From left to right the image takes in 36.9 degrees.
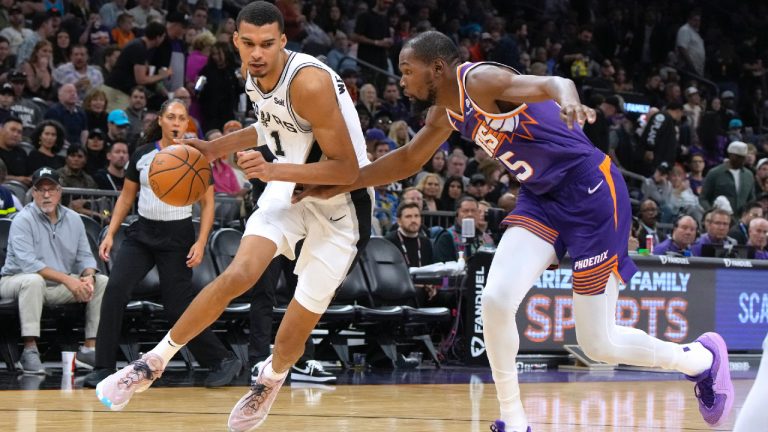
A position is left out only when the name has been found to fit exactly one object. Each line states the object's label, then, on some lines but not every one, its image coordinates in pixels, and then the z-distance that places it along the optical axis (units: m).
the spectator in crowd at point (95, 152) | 11.63
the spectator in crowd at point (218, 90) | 13.71
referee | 8.11
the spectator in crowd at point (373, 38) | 17.64
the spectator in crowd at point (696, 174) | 17.47
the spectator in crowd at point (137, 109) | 12.60
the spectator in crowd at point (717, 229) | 12.37
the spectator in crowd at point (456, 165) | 14.24
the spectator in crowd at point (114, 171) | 11.23
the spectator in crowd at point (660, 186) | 16.03
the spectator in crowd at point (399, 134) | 13.96
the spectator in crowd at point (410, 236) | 11.13
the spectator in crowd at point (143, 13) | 14.99
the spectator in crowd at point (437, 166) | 13.92
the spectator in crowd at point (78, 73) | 13.10
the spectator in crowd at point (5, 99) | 11.82
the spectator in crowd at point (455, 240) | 11.48
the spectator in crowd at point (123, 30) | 14.35
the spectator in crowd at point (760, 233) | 12.52
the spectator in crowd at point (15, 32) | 13.50
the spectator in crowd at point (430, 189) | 12.92
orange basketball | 5.47
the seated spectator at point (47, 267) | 8.77
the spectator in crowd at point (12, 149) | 11.00
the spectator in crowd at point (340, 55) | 16.28
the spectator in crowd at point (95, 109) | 12.52
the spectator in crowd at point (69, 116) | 12.27
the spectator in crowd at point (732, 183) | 15.57
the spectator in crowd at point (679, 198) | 15.72
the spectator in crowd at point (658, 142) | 17.56
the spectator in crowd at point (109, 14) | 14.89
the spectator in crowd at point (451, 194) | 13.22
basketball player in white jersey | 5.42
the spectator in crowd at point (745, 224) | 13.15
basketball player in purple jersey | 5.19
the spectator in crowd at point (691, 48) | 22.78
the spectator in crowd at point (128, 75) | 13.27
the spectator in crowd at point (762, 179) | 16.48
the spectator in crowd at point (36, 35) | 13.40
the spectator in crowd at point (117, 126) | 12.05
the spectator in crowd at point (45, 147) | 11.08
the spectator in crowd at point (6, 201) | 9.75
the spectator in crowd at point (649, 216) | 13.64
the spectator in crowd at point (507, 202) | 11.85
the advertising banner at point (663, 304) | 10.48
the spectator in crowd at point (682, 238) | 12.14
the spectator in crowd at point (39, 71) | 12.92
